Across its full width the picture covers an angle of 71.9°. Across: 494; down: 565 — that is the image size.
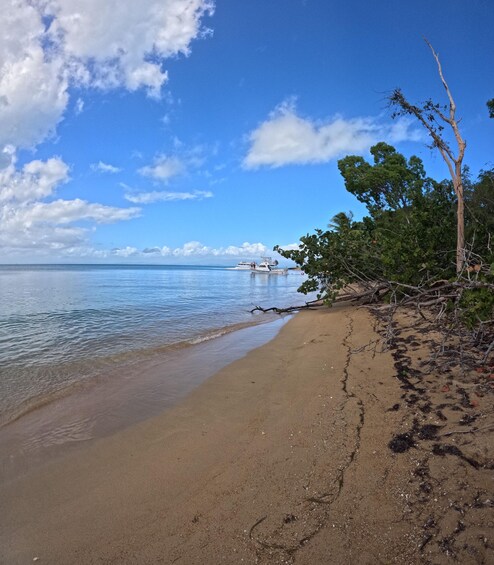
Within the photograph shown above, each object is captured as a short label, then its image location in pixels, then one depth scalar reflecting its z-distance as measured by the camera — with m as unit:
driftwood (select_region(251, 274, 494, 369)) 5.20
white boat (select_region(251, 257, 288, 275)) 79.36
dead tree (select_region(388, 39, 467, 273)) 8.59
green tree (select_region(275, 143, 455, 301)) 10.32
